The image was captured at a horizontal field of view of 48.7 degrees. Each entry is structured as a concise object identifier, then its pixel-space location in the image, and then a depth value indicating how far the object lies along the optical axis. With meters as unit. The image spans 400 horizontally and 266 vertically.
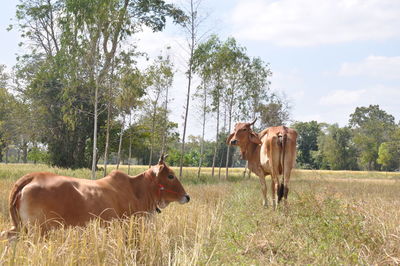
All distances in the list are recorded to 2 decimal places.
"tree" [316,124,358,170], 78.56
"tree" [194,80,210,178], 30.69
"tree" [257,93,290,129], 36.50
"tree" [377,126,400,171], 71.19
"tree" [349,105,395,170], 79.38
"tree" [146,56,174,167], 27.72
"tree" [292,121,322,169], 98.56
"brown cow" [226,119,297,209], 9.80
